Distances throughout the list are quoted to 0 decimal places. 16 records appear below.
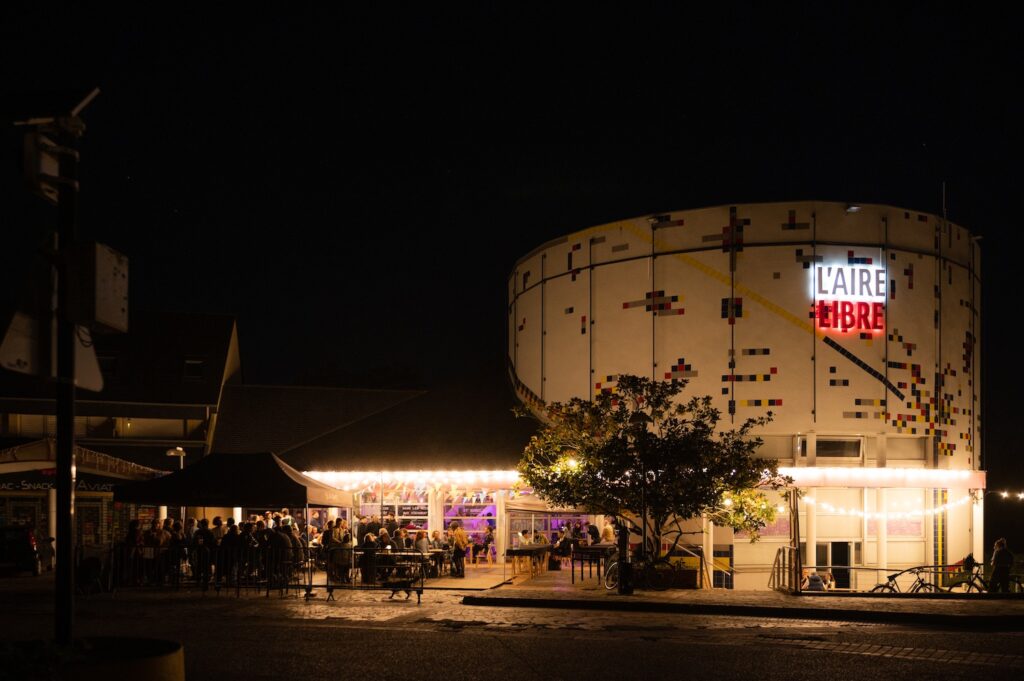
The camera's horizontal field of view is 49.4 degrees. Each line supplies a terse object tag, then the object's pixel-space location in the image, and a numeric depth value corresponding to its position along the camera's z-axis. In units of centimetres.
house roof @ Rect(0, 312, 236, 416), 3644
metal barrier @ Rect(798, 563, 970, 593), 2678
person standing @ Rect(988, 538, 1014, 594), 2172
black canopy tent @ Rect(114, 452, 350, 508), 2123
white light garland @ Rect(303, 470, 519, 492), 2891
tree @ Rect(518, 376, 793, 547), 2233
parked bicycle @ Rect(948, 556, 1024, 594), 2266
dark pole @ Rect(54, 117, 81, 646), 644
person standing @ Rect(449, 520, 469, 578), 2518
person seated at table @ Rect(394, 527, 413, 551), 2422
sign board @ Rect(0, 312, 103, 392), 588
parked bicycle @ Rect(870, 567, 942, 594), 2261
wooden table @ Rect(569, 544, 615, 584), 2494
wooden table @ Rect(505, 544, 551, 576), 2568
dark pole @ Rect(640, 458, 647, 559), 2222
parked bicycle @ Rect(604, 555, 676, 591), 2241
